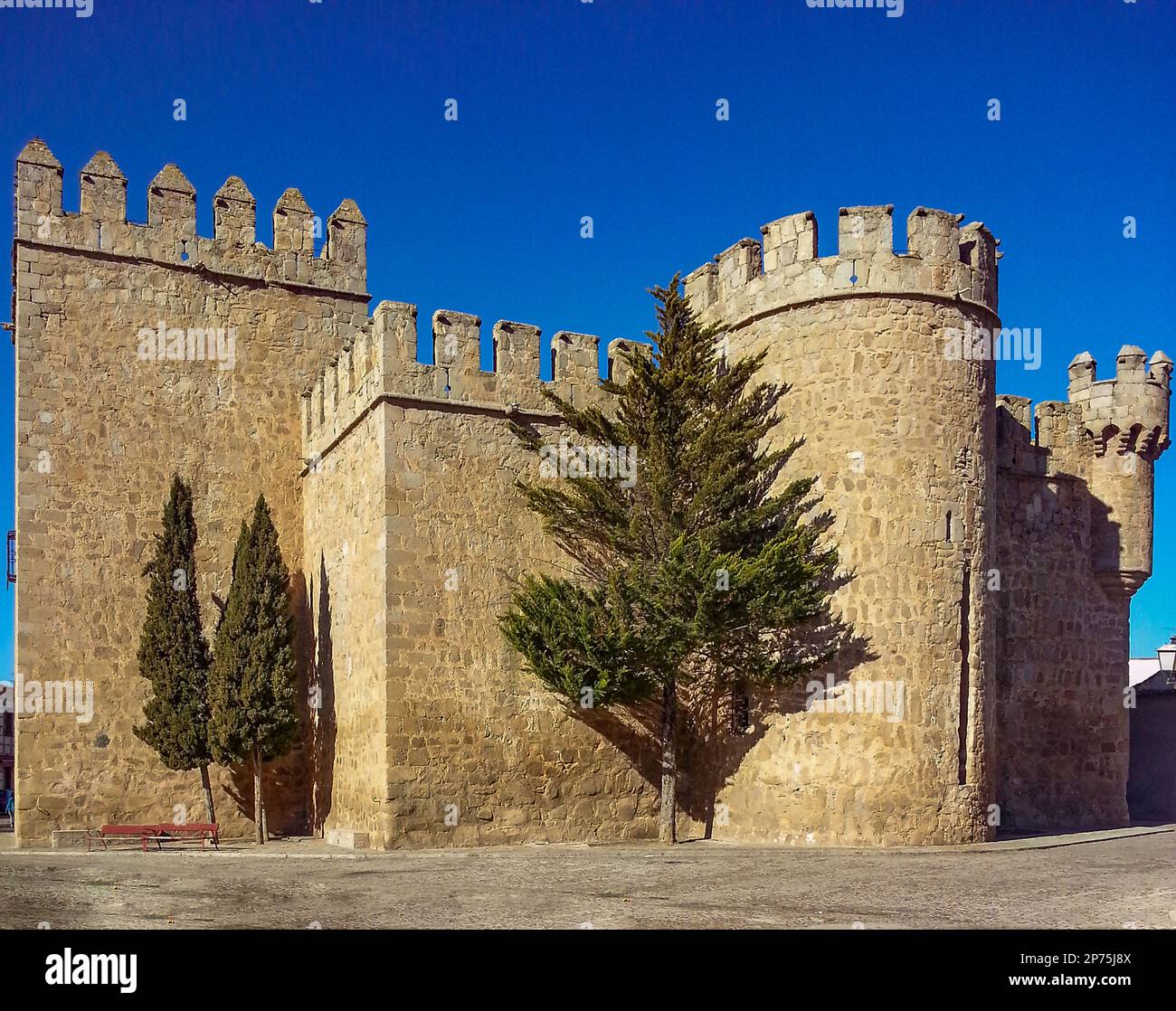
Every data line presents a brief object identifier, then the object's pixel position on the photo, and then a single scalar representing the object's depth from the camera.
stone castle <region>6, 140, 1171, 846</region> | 15.34
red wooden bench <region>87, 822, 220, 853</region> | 15.95
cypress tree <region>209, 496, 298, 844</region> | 16.09
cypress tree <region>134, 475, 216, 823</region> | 16.31
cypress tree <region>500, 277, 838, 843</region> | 14.97
